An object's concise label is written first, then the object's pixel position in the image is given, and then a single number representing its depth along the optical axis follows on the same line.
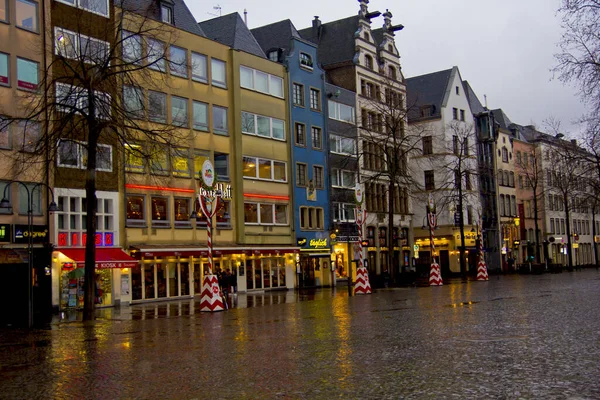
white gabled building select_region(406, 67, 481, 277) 78.56
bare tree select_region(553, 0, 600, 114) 24.22
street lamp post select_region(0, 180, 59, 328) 26.32
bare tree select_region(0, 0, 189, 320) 26.75
